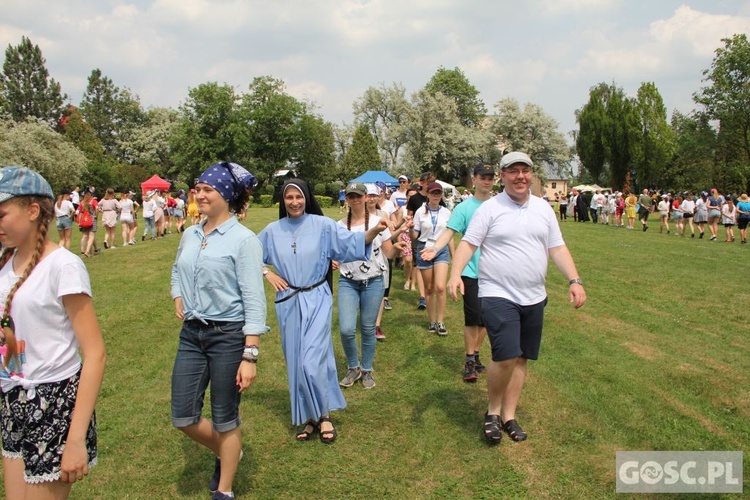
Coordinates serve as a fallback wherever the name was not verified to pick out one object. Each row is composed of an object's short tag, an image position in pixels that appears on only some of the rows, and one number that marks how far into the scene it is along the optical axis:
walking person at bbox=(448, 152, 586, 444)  4.09
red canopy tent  40.50
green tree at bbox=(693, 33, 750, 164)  36.28
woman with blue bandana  3.27
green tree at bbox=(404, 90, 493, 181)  58.72
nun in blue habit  4.36
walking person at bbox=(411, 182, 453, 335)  7.12
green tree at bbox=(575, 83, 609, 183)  57.56
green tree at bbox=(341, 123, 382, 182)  58.97
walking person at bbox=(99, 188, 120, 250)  15.98
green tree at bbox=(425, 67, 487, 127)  66.94
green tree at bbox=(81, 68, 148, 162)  78.50
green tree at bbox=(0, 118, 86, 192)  37.59
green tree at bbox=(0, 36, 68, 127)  63.53
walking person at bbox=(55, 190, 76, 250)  14.20
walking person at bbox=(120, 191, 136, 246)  17.21
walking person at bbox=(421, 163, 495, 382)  5.50
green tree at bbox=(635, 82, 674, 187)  51.69
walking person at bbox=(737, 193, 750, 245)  19.38
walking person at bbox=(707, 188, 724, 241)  20.53
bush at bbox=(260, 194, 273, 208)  42.75
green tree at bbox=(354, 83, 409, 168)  62.50
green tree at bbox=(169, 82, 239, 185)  53.91
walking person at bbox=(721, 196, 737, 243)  20.00
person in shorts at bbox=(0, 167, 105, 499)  2.28
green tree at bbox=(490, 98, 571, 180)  58.50
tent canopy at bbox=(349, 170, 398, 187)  31.16
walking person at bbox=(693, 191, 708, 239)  21.20
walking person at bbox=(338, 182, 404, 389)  5.50
